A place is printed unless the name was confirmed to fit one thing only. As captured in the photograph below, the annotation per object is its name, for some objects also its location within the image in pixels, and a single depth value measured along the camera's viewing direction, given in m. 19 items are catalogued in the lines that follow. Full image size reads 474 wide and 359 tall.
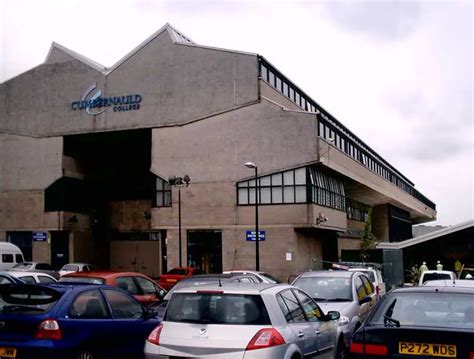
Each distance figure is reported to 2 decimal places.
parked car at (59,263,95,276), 37.91
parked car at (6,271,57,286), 17.14
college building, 39.72
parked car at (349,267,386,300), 18.69
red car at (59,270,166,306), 13.75
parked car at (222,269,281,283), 20.45
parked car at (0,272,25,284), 14.57
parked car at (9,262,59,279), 34.26
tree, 47.05
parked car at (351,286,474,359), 6.05
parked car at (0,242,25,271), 36.03
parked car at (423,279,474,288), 8.96
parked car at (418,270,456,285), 22.17
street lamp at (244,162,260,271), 32.03
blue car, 7.90
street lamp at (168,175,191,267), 38.08
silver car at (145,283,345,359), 6.82
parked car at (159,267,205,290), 30.78
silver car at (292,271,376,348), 11.45
